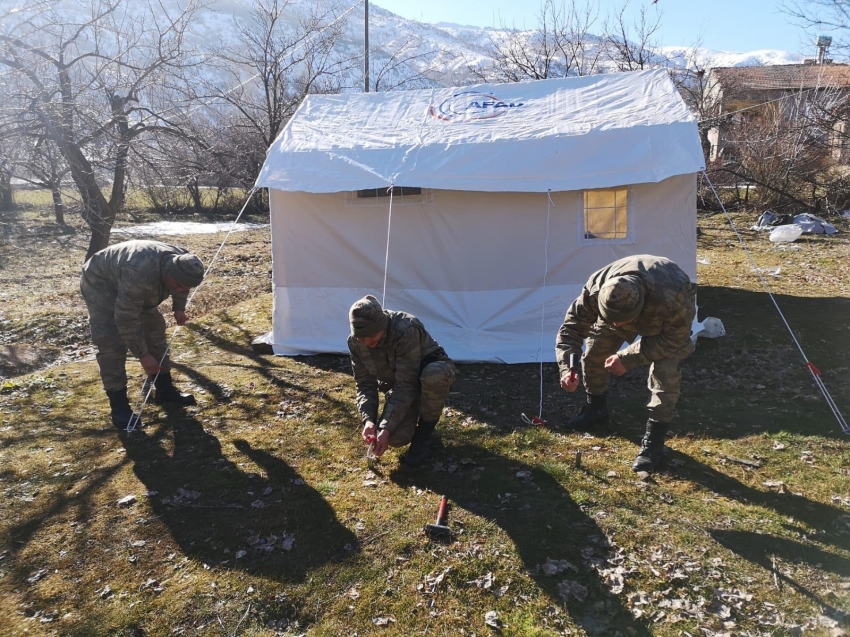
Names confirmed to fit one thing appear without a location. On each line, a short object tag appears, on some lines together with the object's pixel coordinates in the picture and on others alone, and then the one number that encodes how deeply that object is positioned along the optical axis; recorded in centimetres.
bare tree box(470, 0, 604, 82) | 1795
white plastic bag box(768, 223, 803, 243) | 1327
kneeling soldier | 404
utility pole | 1255
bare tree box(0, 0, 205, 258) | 791
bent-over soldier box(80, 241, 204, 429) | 496
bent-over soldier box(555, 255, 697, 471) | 393
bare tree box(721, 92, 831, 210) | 1658
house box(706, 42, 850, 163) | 1466
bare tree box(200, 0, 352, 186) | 1273
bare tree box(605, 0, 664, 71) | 1831
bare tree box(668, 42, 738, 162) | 1892
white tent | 659
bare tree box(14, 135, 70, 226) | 779
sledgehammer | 361
